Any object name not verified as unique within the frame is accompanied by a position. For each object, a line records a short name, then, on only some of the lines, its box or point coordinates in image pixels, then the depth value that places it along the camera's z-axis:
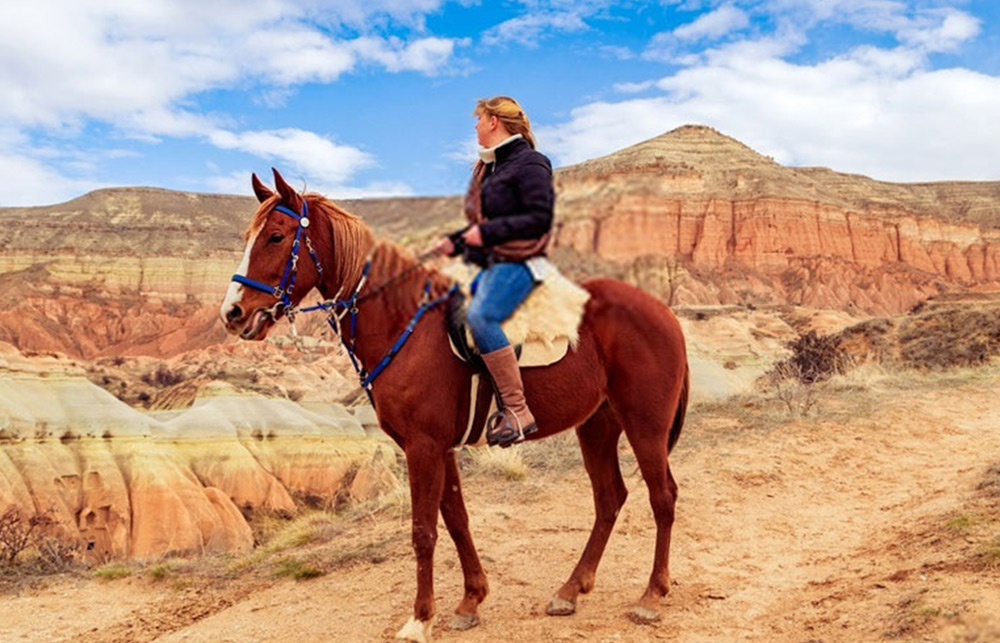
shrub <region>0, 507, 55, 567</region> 9.33
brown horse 4.67
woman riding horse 4.11
